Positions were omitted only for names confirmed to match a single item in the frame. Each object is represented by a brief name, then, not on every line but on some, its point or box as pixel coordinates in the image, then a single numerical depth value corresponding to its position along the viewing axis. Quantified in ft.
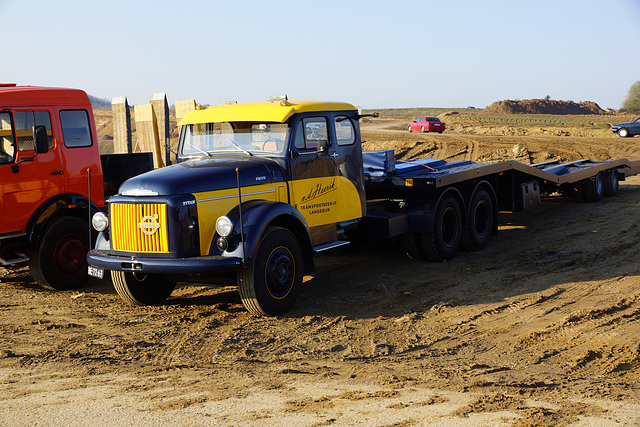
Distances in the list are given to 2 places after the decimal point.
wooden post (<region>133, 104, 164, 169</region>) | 41.63
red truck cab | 26.71
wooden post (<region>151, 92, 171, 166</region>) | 41.81
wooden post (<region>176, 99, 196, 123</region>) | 41.31
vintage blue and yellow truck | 22.11
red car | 133.49
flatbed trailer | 31.63
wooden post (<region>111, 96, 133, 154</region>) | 41.73
